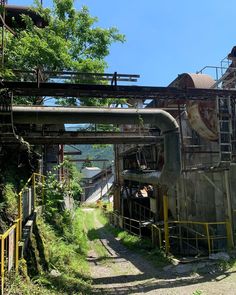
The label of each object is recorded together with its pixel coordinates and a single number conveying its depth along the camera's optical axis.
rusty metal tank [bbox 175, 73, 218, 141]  10.23
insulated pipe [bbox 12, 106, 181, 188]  7.07
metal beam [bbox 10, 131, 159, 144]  10.00
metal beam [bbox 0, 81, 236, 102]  7.46
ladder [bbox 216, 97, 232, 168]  9.30
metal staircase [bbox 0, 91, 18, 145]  6.88
